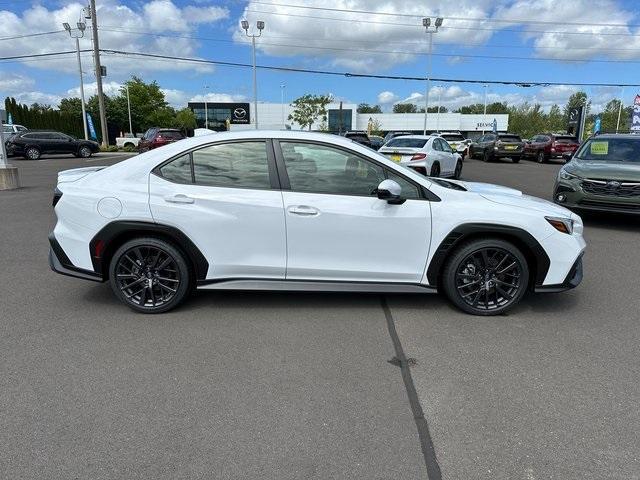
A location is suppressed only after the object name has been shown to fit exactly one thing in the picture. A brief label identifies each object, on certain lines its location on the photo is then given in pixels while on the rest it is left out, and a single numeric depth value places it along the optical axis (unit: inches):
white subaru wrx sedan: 160.7
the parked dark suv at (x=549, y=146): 1051.9
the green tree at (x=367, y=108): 4723.4
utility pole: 1216.8
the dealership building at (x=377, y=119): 3548.2
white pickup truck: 1583.8
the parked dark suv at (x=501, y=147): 1039.6
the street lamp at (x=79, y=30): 1384.1
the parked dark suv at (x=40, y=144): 999.0
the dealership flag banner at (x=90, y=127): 1570.1
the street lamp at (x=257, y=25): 1567.4
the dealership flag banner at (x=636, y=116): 918.7
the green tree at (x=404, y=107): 5153.1
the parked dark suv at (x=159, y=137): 1020.4
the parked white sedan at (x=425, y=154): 510.9
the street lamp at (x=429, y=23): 1550.1
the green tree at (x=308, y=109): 2893.7
